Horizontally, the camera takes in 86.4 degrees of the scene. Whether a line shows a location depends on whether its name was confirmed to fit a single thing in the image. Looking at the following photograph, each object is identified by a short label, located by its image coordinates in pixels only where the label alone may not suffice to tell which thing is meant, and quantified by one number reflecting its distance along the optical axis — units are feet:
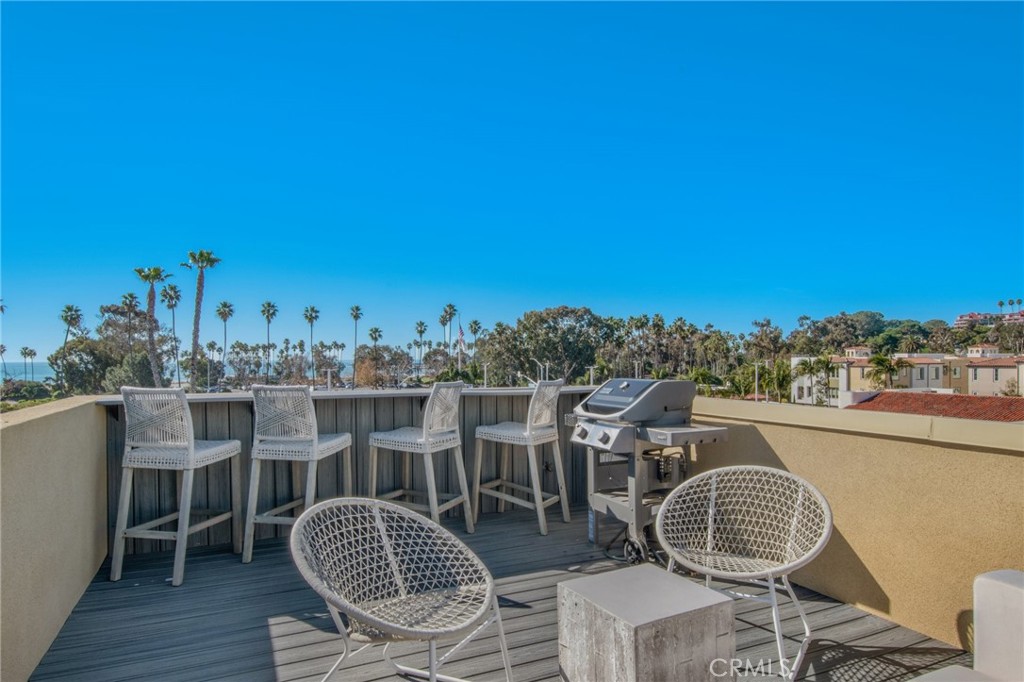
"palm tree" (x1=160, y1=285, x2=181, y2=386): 131.95
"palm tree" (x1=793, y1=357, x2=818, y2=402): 138.41
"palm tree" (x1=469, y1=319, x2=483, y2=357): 168.86
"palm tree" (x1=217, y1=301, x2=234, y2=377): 160.66
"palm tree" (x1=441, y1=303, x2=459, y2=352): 175.01
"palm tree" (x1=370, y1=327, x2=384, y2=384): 180.55
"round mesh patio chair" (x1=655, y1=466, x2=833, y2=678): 6.81
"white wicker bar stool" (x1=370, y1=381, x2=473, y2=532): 11.03
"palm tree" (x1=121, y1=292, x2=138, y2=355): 127.54
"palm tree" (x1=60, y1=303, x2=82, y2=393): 128.98
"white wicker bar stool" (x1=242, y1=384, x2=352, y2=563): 10.07
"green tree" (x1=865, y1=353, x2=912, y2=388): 123.03
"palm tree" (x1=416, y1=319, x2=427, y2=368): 183.42
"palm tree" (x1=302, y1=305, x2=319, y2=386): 162.91
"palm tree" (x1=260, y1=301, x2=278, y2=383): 164.86
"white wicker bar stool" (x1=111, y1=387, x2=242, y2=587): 9.14
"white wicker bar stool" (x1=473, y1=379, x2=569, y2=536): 11.85
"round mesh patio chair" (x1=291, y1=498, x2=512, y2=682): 4.82
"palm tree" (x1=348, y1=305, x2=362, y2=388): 178.50
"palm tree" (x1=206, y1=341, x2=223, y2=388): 168.45
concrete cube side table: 4.33
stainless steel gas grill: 9.30
